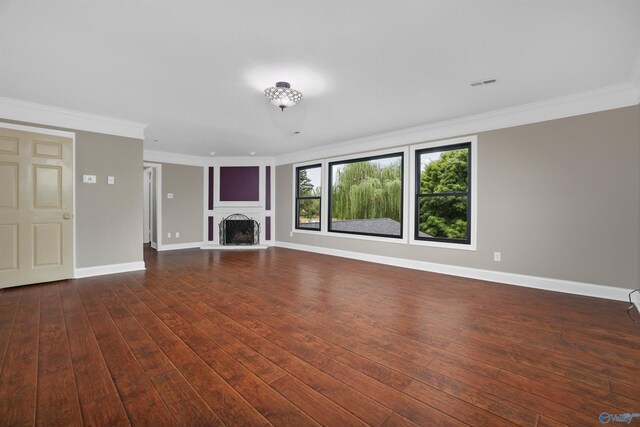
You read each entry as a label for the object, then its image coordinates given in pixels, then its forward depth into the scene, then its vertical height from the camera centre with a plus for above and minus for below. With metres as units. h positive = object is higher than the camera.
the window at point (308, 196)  6.49 +0.34
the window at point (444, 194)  4.25 +0.28
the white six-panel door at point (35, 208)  3.47 +0.02
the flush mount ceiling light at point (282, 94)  2.96 +1.27
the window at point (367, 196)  5.11 +0.31
